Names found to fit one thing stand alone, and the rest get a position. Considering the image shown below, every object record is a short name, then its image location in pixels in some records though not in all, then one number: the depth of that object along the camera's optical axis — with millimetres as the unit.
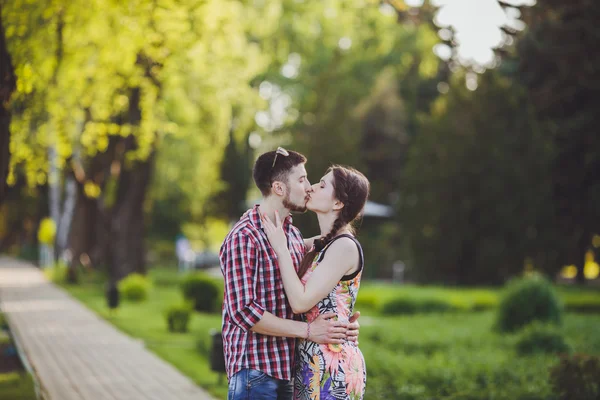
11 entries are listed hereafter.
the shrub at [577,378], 8273
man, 3764
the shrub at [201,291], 19141
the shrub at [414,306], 20891
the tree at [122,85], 10375
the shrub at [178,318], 15078
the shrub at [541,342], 12945
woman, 3822
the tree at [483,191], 26641
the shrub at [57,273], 28727
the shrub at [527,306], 15906
